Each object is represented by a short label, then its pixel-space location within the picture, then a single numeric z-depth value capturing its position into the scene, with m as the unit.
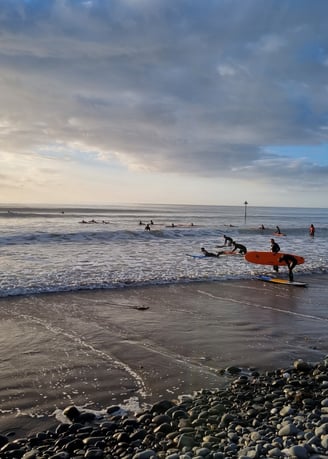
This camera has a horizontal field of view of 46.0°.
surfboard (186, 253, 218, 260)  24.42
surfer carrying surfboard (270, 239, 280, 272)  20.12
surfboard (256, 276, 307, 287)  16.27
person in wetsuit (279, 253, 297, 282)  17.72
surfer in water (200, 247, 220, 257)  24.76
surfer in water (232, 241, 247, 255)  25.17
